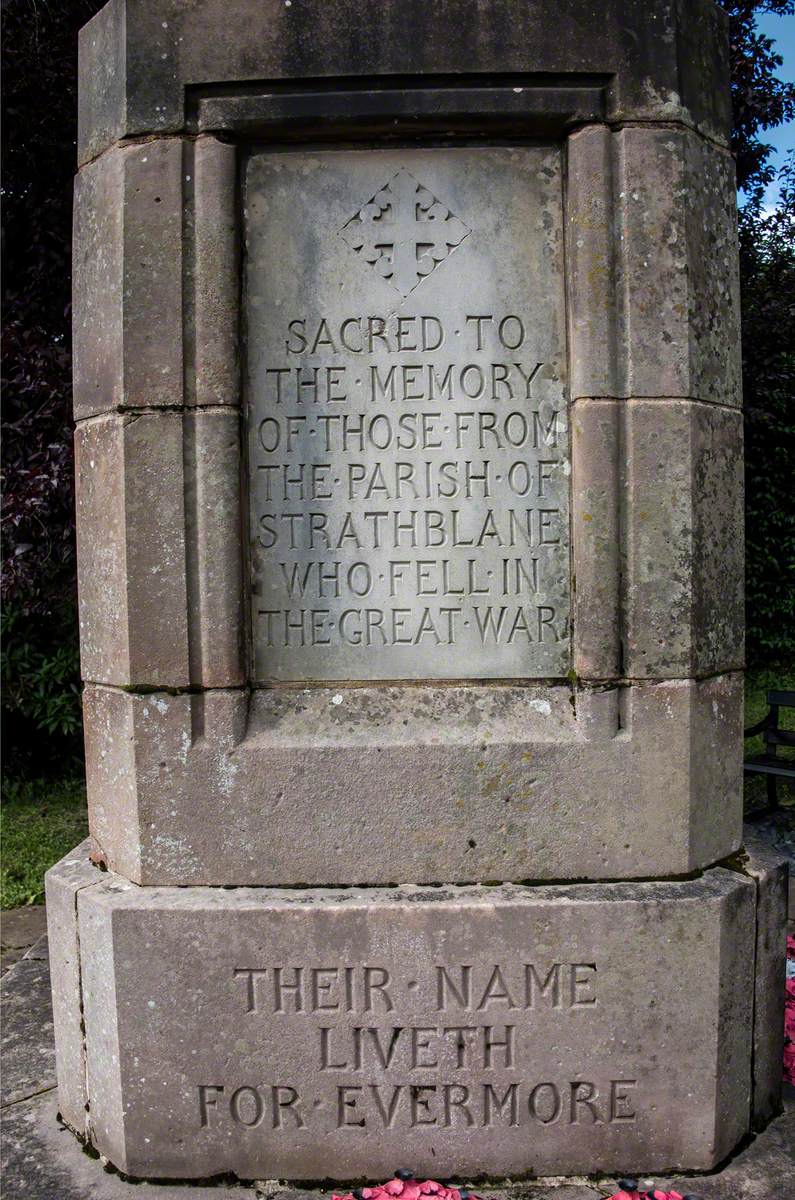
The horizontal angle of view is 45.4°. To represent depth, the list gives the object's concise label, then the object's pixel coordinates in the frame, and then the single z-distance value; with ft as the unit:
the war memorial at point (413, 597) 7.54
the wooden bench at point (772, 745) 19.01
